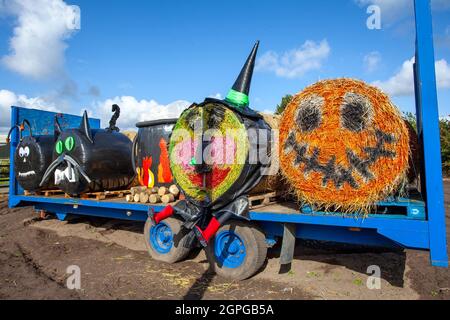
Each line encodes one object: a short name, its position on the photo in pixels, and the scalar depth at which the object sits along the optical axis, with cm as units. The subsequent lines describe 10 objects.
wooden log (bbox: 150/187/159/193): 643
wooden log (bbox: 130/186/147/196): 654
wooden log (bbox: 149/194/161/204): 615
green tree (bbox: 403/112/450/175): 2203
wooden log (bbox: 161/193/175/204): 610
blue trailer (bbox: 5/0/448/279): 353
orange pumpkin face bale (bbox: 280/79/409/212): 375
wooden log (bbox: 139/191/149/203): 628
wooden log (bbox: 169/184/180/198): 627
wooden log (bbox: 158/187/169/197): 627
